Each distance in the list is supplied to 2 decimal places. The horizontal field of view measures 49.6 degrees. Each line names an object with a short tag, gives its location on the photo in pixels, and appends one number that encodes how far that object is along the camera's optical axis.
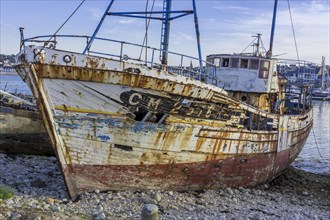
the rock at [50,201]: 8.67
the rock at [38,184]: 10.06
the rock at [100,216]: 7.71
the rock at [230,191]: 11.18
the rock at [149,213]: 5.97
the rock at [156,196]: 9.37
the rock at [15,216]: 7.20
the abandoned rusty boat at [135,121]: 8.54
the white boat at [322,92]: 82.38
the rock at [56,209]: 8.08
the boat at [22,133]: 14.53
